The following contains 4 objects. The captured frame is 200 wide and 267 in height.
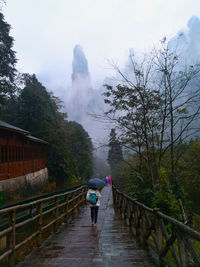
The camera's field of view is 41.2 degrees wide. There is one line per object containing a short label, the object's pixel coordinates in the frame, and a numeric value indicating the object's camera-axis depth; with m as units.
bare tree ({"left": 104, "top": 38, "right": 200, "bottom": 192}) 11.34
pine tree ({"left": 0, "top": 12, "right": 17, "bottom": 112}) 30.17
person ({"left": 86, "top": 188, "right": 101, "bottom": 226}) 8.43
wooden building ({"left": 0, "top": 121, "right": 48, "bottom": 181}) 18.27
